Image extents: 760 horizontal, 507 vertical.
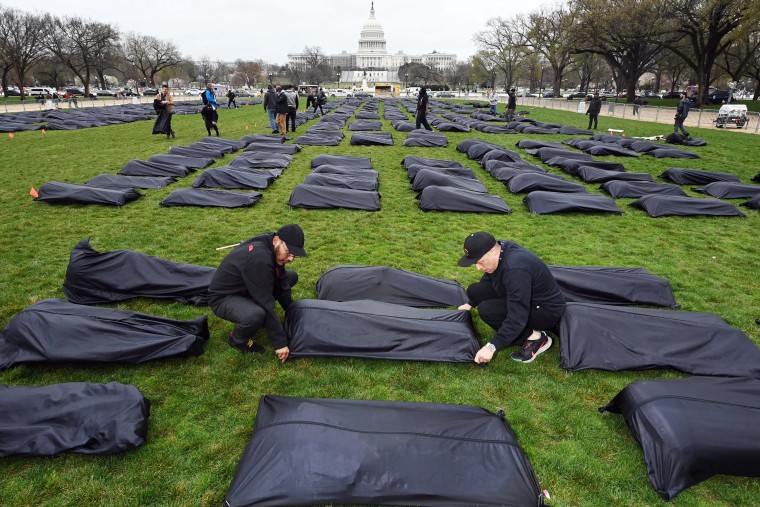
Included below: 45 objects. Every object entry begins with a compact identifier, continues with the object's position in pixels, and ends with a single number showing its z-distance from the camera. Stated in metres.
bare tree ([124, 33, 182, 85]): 70.81
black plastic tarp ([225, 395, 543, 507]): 2.73
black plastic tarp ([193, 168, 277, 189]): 10.41
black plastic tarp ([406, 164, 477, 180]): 11.52
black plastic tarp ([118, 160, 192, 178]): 11.29
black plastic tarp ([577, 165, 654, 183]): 11.44
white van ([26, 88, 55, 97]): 54.41
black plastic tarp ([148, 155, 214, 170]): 12.05
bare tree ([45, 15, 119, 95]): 51.34
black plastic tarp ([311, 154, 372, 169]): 12.55
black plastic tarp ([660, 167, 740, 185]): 11.65
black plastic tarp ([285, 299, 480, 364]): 4.34
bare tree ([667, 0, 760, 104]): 27.53
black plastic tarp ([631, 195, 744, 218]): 9.21
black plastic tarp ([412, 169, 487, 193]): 10.30
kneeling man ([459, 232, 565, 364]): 3.96
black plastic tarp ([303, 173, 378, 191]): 10.26
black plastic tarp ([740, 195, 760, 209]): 9.69
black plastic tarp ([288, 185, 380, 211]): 9.38
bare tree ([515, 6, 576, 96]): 50.51
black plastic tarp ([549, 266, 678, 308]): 5.45
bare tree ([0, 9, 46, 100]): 44.66
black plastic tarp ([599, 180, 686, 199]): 10.38
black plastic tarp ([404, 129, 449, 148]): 17.20
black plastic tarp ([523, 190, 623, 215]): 9.16
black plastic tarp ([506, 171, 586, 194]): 10.34
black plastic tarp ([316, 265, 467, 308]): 5.21
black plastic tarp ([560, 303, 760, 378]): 4.21
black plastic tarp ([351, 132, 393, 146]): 17.47
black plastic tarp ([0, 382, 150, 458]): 3.09
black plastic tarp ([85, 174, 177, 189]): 10.08
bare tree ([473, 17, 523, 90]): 61.04
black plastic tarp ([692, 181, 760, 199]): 10.48
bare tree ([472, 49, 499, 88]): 69.88
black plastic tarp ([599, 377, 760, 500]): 2.97
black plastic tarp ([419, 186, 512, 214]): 9.30
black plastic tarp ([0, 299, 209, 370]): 3.99
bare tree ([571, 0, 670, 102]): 32.09
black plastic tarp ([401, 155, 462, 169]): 12.35
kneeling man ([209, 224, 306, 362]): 4.05
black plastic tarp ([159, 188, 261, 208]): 9.27
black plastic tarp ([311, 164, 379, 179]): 11.22
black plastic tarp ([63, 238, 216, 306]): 5.30
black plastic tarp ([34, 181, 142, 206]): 9.08
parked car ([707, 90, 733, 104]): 44.84
